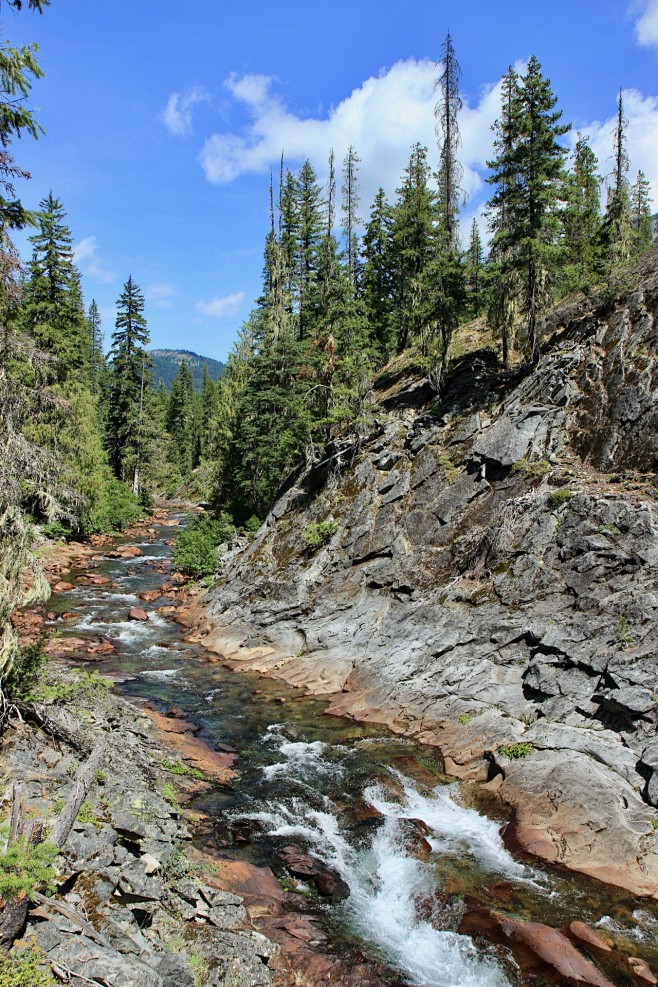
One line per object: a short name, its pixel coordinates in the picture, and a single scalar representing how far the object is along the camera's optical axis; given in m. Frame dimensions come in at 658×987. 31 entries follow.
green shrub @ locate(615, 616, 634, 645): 14.21
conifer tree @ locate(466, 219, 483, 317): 27.49
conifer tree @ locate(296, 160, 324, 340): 41.16
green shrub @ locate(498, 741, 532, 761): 13.48
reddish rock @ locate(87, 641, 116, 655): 21.92
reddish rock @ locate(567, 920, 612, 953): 8.81
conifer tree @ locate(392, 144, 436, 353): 30.23
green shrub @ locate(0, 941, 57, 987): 5.77
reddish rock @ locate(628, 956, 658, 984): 8.25
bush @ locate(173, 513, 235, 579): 33.25
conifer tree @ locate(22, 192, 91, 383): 37.94
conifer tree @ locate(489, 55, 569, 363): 22.73
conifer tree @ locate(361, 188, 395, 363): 41.44
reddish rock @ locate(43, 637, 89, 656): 21.02
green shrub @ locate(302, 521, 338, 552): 25.31
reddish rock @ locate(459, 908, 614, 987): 8.19
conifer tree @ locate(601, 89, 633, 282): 22.52
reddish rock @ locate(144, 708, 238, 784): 13.71
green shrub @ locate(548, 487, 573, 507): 18.27
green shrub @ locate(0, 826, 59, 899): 6.48
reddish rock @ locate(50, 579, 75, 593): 29.83
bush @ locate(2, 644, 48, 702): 10.70
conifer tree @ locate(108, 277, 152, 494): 54.83
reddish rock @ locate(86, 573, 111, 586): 32.28
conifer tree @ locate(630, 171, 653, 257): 44.91
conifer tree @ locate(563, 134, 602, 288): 23.25
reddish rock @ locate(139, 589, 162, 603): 30.38
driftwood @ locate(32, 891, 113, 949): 6.77
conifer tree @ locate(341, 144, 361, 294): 39.91
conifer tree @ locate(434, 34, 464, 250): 31.08
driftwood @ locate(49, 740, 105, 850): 7.88
